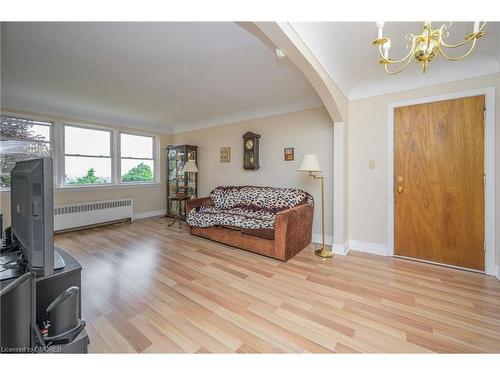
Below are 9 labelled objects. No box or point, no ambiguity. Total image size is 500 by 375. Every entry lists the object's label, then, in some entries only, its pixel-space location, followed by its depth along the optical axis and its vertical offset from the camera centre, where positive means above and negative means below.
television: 0.98 -0.14
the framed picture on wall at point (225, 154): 4.71 +0.66
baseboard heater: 3.98 -0.56
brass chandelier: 1.33 +0.89
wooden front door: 2.42 +0.02
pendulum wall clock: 4.15 +0.66
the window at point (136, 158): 5.07 +0.66
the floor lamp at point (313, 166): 2.87 +0.24
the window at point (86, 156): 4.25 +0.61
